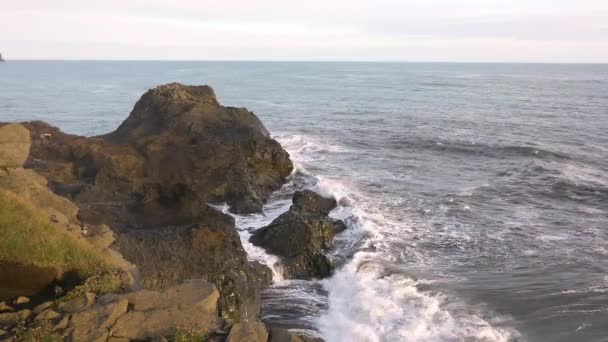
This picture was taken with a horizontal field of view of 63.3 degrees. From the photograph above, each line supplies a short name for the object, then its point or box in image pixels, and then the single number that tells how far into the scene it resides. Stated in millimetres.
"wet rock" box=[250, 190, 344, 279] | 24188
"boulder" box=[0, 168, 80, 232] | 16097
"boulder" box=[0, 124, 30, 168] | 16692
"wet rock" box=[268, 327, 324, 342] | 12677
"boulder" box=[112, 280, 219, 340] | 11852
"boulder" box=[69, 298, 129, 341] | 11359
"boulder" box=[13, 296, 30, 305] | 12988
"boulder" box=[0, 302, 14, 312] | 12522
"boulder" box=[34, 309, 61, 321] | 11747
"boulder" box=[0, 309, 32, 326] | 11734
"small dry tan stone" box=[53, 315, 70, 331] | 11492
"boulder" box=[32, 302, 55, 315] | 12105
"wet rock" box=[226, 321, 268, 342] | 11773
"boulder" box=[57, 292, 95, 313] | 12188
